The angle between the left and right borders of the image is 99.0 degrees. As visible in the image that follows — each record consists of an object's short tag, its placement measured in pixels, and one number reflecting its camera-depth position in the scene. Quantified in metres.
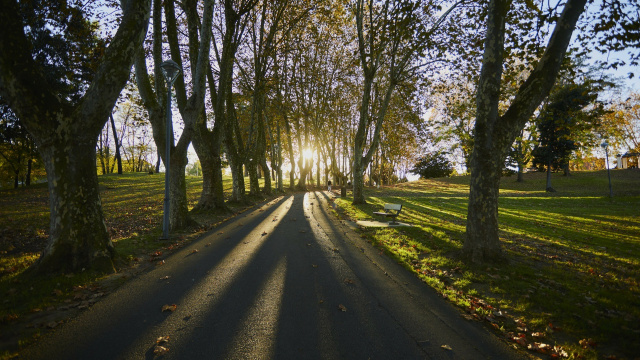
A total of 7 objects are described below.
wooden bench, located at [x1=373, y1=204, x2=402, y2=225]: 11.56
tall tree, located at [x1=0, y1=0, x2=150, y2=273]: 4.87
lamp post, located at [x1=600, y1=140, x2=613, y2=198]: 19.33
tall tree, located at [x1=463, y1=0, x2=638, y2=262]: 5.89
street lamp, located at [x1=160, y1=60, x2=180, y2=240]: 8.50
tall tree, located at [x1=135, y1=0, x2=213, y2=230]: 9.09
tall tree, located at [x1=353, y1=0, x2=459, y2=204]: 15.49
